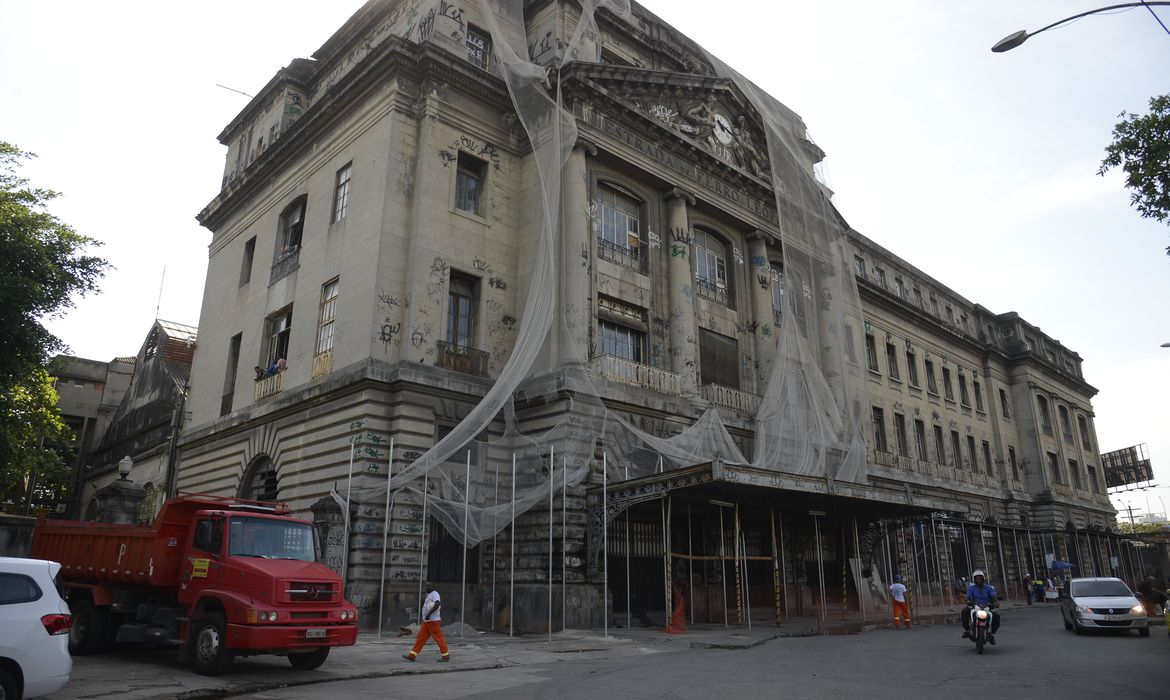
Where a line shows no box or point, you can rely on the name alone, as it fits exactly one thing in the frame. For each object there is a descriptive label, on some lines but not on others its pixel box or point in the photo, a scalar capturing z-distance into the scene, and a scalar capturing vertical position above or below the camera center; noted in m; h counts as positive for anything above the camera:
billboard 62.17 +8.05
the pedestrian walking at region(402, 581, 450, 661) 12.92 -0.98
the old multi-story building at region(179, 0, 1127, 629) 19.14 +7.29
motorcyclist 14.75 -0.59
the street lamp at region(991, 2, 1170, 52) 12.11 +8.18
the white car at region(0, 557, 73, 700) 7.69 -0.68
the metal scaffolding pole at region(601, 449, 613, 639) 17.84 +0.65
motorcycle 14.34 -1.08
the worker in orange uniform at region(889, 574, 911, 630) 21.80 -0.98
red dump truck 10.91 -0.32
